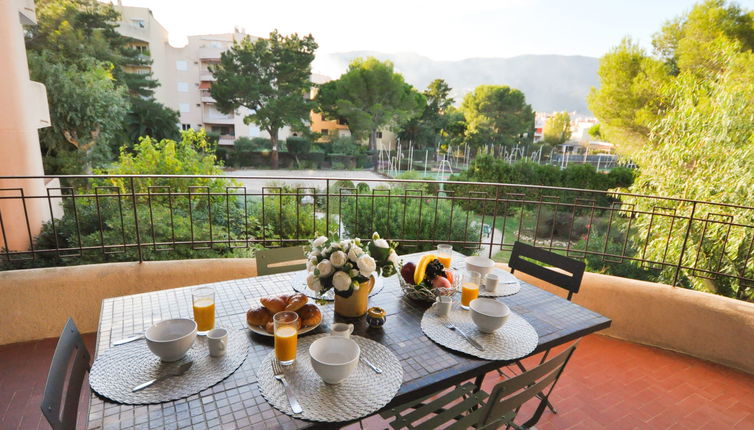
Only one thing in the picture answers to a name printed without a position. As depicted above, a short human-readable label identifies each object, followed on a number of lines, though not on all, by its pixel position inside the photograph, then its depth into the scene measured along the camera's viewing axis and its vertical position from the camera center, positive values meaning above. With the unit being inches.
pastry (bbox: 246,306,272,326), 55.7 -27.7
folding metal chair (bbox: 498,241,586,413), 83.6 -29.0
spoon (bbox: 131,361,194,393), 42.7 -29.8
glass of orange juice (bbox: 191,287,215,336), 55.3 -26.7
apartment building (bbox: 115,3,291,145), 1082.7 +139.0
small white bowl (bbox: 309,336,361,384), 42.9 -27.0
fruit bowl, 66.6 -25.7
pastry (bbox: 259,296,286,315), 56.8 -26.1
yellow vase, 61.4 -27.8
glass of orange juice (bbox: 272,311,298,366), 47.3 -26.2
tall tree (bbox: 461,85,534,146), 1143.6 +92.9
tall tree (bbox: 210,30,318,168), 866.1 +131.9
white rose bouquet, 56.5 -19.9
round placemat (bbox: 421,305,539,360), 53.4 -29.9
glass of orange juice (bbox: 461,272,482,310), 67.4 -27.2
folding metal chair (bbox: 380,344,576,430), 45.9 -35.4
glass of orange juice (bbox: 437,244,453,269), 77.8 -24.6
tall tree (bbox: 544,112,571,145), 1480.1 +72.7
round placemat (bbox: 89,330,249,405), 41.8 -29.9
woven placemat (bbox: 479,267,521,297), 73.8 -29.7
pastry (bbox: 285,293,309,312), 56.9 -25.8
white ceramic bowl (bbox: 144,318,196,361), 46.2 -27.1
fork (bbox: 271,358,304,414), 39.9 -29.4
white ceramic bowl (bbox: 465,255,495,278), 81.1 -26.7
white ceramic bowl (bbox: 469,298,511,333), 57.2 -26.9
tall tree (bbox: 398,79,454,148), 1243.8 +71.8
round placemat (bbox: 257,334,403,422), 39.8 -29.6
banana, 69.5 -24.2
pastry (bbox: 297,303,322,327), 56.4 -27.6
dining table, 38.9 -30.2
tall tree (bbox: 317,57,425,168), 908.6 +104.6
